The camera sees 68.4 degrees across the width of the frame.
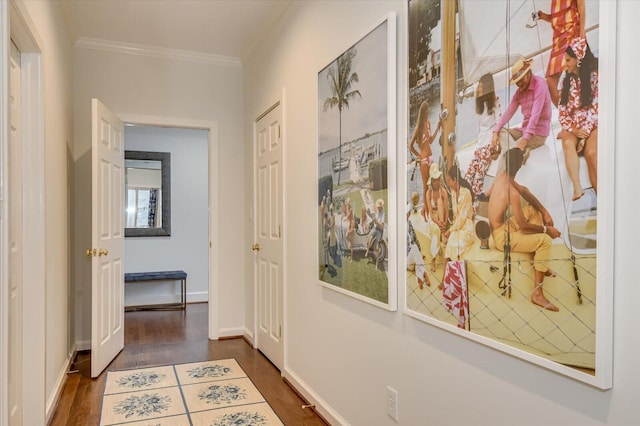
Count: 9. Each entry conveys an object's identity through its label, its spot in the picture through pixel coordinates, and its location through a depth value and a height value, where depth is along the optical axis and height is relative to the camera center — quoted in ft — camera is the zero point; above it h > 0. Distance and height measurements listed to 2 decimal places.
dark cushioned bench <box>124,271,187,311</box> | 19.34 -2.90
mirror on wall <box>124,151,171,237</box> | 20.89 +0.68
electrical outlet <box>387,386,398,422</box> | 6.46 -2.70
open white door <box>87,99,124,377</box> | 11.29 -0.75
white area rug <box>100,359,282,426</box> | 8.78 -3.96
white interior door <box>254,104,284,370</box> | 11.46 -0.69
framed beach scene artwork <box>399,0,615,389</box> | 3.64 +0.31
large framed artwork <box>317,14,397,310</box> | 6.51 +0.62
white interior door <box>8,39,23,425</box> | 7.62 -0.60
